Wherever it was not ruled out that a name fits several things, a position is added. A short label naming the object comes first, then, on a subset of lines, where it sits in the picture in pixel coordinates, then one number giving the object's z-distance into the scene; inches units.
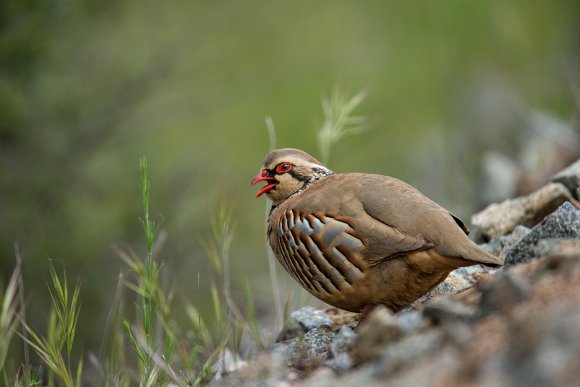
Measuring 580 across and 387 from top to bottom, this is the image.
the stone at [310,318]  345.1
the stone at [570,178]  371.2
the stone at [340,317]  368.5
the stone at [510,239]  345.1
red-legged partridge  316.8
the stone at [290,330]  337.8
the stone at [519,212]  368.2
